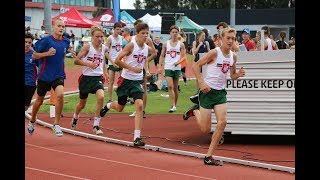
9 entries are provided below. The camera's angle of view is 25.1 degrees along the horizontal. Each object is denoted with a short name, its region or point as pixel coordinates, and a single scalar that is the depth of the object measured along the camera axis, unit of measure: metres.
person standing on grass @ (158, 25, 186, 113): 17.05
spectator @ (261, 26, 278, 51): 17.60
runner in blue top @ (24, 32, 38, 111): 12.78
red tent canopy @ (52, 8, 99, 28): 42.19
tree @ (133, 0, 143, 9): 114.44
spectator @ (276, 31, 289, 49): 20.57
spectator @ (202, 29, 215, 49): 20.39
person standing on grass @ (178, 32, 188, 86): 26.24
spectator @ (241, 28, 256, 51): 18.83
